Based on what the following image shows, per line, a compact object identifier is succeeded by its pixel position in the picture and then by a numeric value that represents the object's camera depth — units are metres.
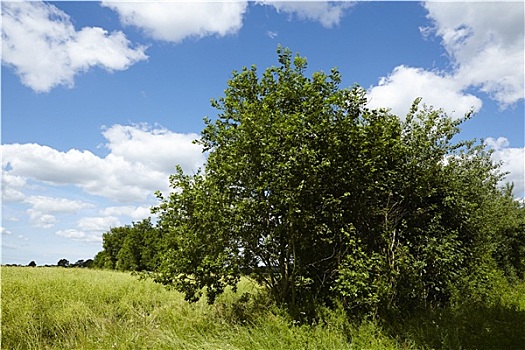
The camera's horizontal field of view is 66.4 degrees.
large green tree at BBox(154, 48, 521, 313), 9.38
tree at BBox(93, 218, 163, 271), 41.58
